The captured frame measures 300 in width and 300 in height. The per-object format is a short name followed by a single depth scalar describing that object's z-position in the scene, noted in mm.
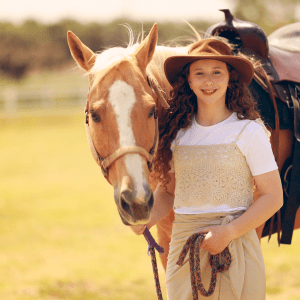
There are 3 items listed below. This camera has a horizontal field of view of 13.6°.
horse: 4169
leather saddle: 4768
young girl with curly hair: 4273
